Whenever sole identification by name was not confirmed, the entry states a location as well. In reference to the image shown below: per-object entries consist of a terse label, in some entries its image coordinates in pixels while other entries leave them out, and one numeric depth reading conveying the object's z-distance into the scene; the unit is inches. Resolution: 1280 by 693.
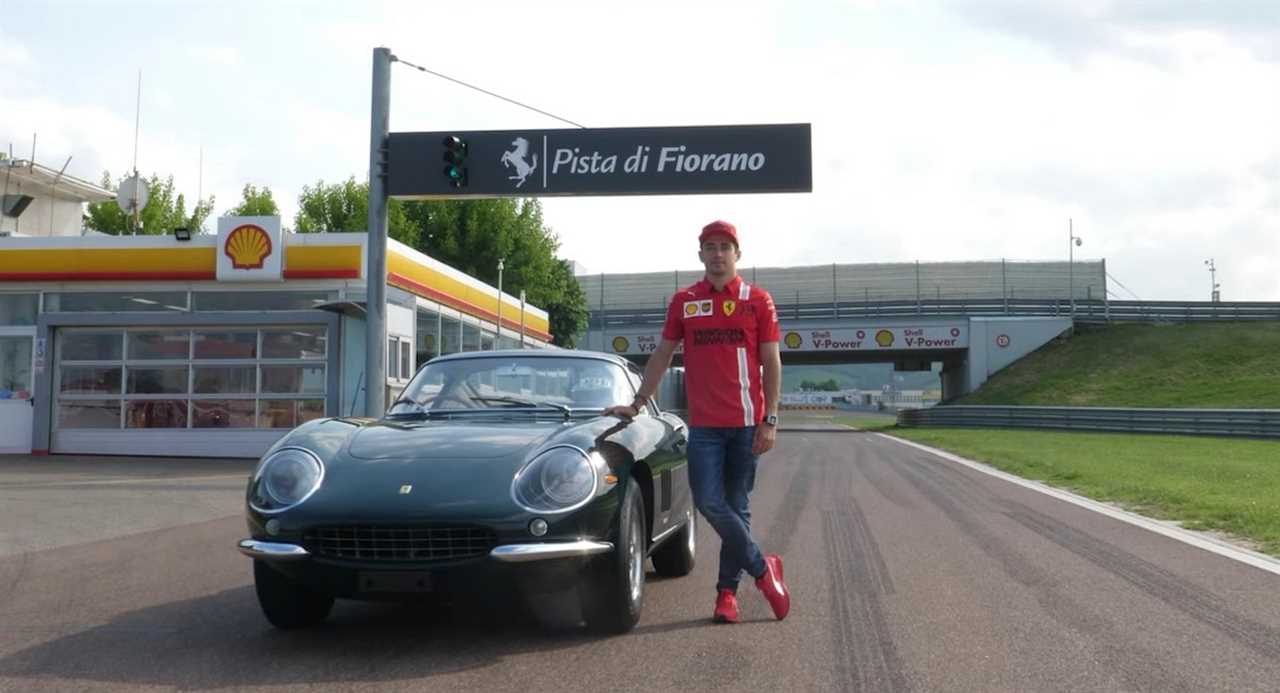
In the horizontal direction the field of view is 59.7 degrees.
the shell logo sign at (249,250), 797.9
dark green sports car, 171.2
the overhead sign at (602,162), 650.2
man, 201.2
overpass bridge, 1855.3
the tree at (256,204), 2220.1
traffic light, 646.5
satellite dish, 1125.4
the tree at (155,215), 2085.4
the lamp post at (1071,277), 2017.7
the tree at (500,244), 1962.4
